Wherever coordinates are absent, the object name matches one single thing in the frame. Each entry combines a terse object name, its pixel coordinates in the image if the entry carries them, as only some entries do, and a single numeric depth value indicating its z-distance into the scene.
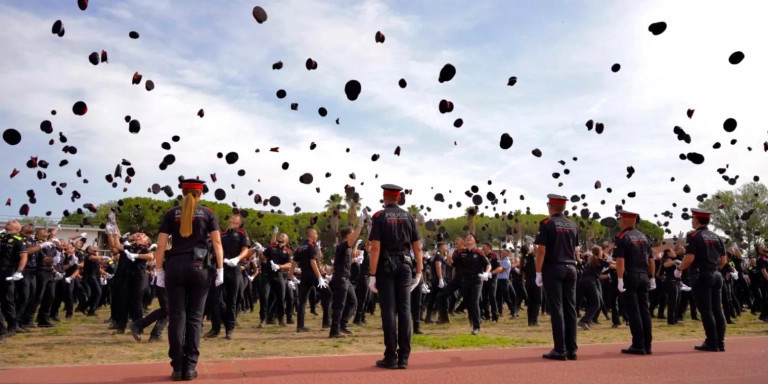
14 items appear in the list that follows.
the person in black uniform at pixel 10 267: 10.18
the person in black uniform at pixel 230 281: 10.55
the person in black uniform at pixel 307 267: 12.23
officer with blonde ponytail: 6.09
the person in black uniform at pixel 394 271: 7.10
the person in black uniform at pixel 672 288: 15.32
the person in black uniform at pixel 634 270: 8.74
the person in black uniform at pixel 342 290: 11.38
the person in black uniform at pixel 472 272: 12.27
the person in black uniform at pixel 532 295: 14.89
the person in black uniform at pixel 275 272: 13.43
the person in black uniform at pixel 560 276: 7.77
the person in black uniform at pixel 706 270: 8.98
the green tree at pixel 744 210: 55.09
